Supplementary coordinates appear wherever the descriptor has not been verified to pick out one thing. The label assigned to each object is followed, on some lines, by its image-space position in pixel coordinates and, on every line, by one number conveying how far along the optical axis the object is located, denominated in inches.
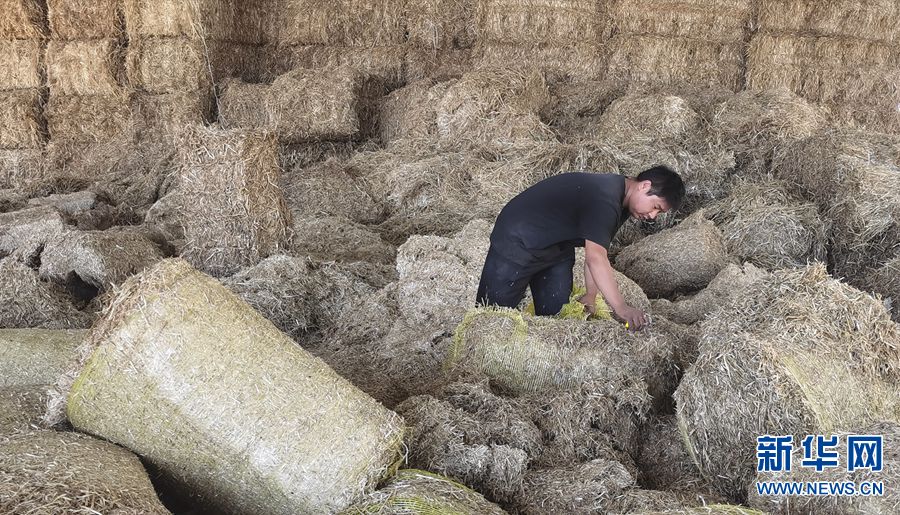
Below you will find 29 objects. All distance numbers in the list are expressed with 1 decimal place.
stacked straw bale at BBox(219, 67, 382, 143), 349.7
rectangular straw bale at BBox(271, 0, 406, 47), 403.9
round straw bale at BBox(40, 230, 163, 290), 219.5
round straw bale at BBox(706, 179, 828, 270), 240.7
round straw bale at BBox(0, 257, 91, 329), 199.3
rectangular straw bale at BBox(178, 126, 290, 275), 211.5
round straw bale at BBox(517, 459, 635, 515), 111.7
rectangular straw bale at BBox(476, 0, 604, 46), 384.5
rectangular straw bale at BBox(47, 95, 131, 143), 377.7
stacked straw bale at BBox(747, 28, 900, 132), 373.4
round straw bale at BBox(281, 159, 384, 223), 303.6
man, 154.9
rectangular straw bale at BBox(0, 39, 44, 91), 374.0
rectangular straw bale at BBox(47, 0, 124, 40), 369.7
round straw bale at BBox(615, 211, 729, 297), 225.3
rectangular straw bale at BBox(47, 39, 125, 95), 373.4
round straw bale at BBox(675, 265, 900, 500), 118.6
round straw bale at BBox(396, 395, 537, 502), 115.6
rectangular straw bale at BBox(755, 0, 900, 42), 375.6
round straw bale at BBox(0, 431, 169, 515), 87.0
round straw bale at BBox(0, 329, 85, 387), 138.9
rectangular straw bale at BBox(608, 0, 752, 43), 379.9
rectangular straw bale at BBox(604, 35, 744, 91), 374.6
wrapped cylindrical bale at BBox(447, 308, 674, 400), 147.2
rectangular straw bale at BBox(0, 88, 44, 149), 374.6
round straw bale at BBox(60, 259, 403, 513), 102.0
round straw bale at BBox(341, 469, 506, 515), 99.0
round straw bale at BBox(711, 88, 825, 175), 278.8
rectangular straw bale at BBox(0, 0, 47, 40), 366.9
